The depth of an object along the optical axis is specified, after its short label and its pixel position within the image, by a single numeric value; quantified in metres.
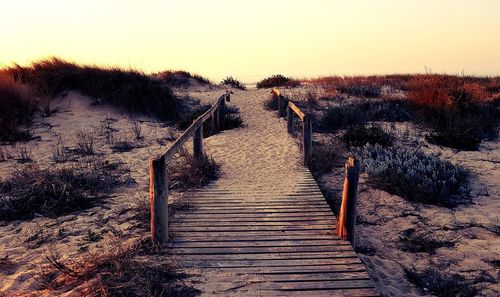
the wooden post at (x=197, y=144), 8.34
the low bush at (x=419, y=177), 6.53
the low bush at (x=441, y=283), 4.03
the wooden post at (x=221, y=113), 12.66
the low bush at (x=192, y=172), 7.02
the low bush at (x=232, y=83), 25.83
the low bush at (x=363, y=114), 12.10
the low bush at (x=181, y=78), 23.12
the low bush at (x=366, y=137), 9.80
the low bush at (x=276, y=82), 22.95
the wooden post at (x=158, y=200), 4.44
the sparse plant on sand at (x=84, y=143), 9.80
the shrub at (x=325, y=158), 8.12
